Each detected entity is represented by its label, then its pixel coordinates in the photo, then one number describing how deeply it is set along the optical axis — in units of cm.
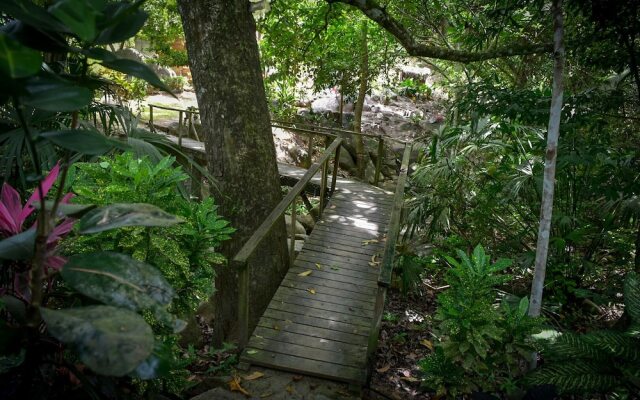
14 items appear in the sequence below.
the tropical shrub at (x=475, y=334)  286
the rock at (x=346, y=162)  1371
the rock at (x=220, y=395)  294
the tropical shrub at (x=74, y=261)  86
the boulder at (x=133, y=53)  1811
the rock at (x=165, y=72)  1852
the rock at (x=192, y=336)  496
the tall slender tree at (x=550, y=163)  340
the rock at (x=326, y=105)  1569
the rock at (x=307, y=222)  928
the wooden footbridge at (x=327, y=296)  345
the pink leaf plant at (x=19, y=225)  132
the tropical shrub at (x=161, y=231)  214
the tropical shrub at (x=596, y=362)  267
